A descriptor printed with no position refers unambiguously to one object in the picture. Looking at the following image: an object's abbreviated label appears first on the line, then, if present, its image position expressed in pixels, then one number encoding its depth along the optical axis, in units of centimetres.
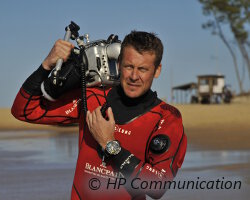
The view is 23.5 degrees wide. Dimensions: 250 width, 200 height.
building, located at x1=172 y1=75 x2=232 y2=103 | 4562
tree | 5384
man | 347
